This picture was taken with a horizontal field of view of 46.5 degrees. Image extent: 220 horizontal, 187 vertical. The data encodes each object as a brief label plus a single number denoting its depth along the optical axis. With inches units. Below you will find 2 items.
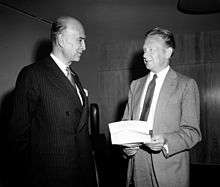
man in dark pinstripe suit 67.8
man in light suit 66.7
